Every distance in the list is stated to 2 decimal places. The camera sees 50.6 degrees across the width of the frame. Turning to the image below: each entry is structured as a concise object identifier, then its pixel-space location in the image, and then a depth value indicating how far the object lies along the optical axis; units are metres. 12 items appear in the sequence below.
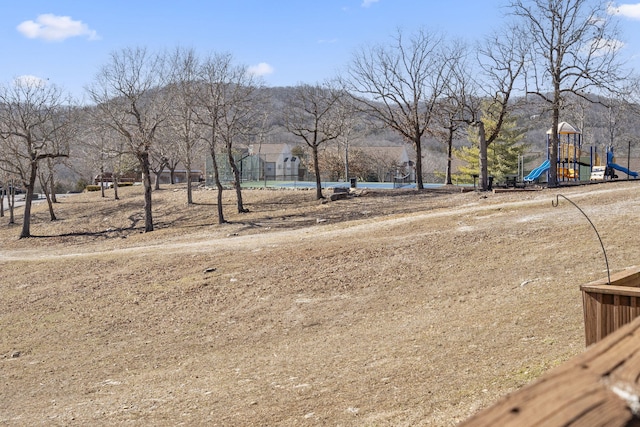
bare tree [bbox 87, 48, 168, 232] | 31.89
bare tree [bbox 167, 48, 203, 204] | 33.41
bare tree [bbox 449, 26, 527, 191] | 33.53
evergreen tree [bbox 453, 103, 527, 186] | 60.04
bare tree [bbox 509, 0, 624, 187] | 29.83
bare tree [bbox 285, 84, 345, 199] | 37.84
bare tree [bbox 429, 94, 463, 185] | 38.19
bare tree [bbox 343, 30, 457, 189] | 39.62
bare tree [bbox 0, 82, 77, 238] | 35.78
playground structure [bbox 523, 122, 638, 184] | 36.12
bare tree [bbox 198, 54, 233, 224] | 32.38
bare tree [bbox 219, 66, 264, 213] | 32.75
